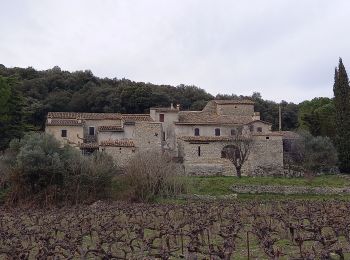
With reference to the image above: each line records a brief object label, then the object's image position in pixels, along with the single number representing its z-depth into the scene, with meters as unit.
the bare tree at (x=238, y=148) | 42.72
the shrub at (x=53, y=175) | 32.47
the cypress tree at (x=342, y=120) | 44.62
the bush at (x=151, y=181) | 33.00
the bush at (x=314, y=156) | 43.75
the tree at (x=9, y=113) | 41.36
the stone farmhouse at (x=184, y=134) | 42.91
